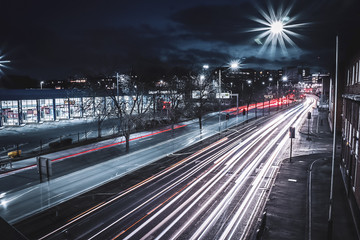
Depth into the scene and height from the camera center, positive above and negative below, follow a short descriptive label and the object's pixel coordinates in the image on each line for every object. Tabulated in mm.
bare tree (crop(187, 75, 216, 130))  39741 +2510
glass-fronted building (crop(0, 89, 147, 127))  42188 -87
